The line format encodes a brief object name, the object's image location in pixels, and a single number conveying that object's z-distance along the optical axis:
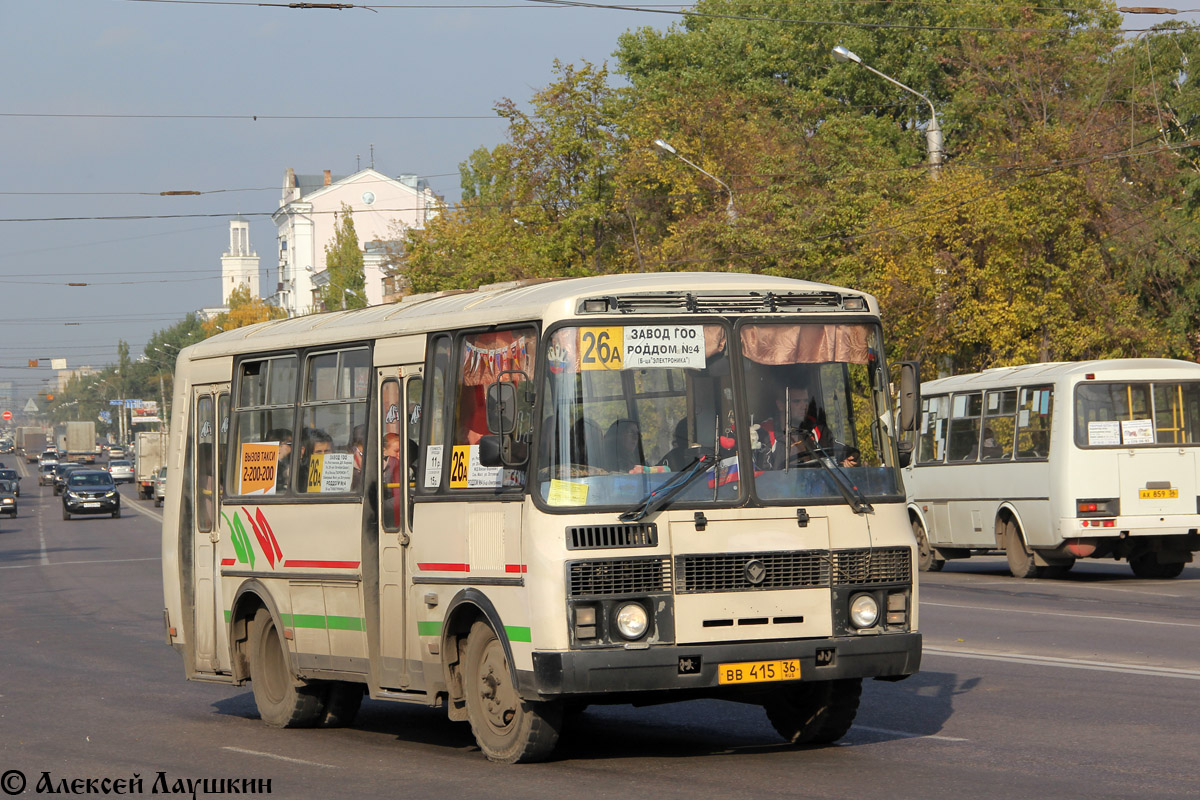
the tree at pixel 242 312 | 109.31
